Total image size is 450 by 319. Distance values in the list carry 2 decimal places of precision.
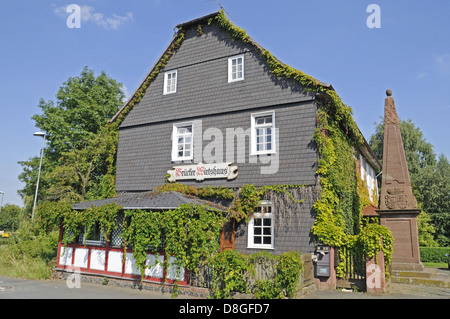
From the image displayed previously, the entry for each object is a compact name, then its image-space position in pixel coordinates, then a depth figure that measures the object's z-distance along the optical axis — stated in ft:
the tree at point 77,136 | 79.97
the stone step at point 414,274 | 43.64
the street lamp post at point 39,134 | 71.41
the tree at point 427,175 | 121.39
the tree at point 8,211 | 242.99
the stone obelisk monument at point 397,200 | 46.14
